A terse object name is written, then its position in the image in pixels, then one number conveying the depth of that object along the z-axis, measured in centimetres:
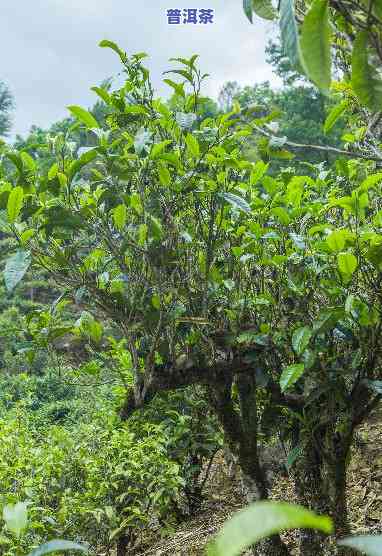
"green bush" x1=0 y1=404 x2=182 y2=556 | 192
